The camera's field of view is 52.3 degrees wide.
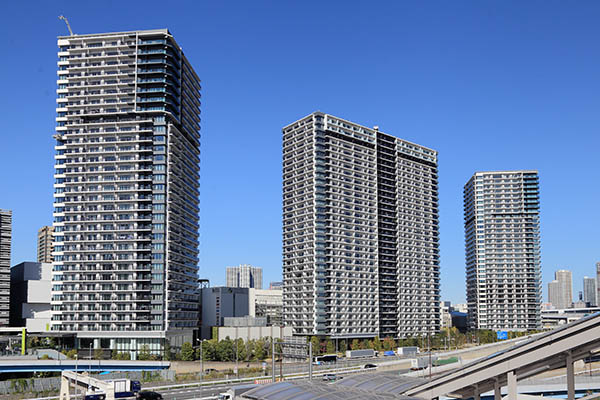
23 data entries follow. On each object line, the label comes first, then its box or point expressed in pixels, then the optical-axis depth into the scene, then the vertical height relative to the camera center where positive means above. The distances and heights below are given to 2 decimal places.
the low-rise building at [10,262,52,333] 184.88 -19.31
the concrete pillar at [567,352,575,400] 40.80 -7.81
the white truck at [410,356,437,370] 130.75 -22.58
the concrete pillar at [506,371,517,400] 41.00 -8.46
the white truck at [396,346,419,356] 174.88 -26.16
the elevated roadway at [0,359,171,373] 114.44 -20.55
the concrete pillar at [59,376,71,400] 77.61 -16.12
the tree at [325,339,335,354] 178.10 -25.49
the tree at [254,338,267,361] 157.38 -23.36
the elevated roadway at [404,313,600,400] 38.81 -7.16
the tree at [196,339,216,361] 152.00 -22.65
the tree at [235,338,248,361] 153.00 -22.86
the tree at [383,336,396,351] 189.88 -26.31
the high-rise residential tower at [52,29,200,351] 148.25 +16.60
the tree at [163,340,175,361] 143.12 -21.96
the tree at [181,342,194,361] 148.12 -22.27
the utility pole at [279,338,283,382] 170.11 -23.57
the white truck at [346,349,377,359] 165.75 -25.67
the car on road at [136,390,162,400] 82.99 -18.49
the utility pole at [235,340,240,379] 117.66 -22.25
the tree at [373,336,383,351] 186.75 -26.04
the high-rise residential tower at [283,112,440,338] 184.75 +6.57
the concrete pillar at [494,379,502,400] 43.38 -9.30
